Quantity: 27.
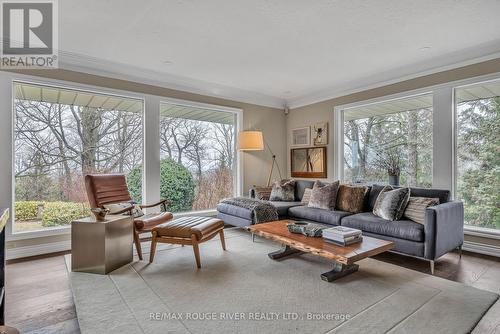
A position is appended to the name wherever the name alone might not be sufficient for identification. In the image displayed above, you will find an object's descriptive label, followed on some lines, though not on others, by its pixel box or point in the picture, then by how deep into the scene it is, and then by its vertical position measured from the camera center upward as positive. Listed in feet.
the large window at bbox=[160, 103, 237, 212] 14.67 +0.67
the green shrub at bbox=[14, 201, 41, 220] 10.80 -1.67
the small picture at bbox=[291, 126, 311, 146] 17.70 +2.06
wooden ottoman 9.12 -2.25
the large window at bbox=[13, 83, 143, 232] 10.97 +0.92
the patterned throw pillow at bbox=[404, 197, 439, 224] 9.77 -1.50
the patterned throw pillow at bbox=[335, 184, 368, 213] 12.19 -1.46
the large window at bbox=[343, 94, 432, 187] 12.89 +1.29
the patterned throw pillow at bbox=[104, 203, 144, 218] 9.92 -1.52
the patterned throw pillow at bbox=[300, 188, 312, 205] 14.47 -1.59
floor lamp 15.65 +1.55
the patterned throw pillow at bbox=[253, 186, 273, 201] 15.61 -1.49
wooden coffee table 7.44 -2.37
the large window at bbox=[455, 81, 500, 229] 10.82 +0.58
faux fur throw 12.34 -1.96
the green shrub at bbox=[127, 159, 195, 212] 14.43 -0.98
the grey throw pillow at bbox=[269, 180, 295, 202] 15.31 -1.41
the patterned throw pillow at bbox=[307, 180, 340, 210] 12.84 -1.41
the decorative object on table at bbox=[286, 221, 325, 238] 9.08 -2.12
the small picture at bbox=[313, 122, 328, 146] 16.63 +2.09
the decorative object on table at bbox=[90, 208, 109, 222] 8.93 -1.52
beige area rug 5.96 -3.44
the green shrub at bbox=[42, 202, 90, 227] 11.46 -1.94
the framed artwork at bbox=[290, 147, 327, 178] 16.78 +0.34
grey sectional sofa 8.87 -2.19
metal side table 8.64 -2.51
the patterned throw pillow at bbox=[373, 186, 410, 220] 10.29 -1.43
